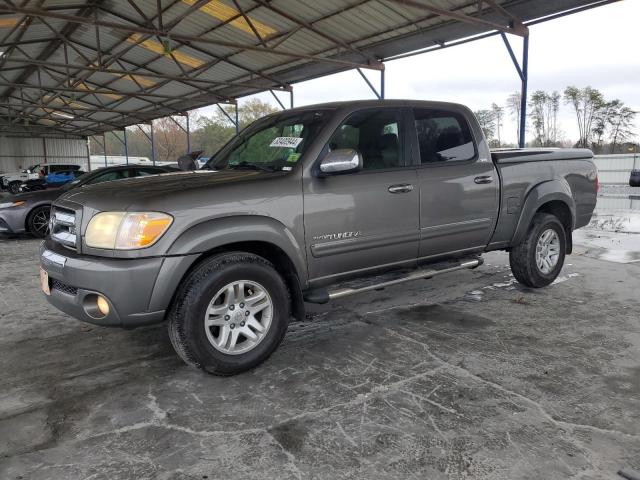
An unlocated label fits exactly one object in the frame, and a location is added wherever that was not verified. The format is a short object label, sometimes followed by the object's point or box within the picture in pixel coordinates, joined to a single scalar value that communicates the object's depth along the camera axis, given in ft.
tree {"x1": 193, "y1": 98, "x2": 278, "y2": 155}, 172.65
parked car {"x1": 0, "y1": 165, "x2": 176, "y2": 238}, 29.45
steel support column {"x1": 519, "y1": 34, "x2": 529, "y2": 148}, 32.63
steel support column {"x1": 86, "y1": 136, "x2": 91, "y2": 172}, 134.21
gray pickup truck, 9.41
